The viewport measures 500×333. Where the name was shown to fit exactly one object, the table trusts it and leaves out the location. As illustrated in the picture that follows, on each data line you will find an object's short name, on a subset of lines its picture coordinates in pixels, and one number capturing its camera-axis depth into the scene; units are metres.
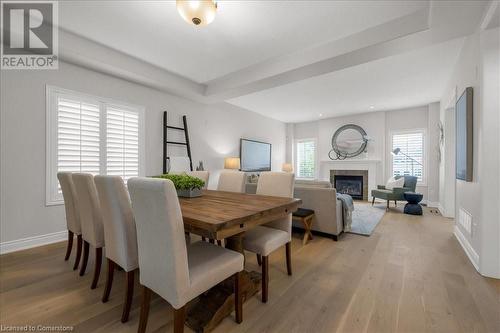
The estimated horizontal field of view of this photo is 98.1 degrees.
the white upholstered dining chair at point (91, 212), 1.81
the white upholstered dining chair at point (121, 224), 1.46
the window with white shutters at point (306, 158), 7.71
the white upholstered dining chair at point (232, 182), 2.67
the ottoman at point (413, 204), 4.55
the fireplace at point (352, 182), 6.48
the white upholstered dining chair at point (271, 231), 1.74
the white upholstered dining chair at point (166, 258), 1.09
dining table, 1.26
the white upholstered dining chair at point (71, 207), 2.13
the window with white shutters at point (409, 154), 5.80
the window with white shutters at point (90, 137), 2.86
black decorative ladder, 3.96
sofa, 3.02
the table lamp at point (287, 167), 7.09
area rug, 3.48
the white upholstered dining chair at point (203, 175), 2.88
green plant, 2.14
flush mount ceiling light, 1.67
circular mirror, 6.55
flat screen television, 5.92
